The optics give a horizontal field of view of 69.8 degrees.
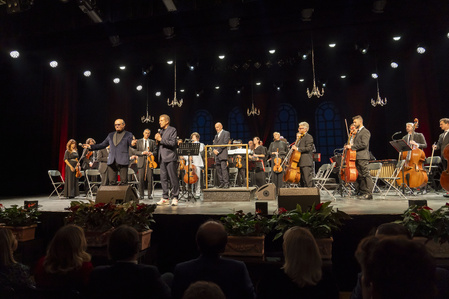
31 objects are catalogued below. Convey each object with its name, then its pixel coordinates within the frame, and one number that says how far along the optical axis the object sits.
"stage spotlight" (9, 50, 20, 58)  8.03
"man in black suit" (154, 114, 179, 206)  5.87
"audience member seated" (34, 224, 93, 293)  2.14
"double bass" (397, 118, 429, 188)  6.51
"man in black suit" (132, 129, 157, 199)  7.44
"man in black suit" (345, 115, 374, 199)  6.12
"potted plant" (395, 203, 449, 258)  3.10
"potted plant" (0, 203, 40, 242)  4.25
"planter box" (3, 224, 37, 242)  4.24
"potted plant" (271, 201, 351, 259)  3.29
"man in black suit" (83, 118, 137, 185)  5.70
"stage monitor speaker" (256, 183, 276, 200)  6.89
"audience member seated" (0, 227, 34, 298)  2.13
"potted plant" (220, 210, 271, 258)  3.42
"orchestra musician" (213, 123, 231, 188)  7.66
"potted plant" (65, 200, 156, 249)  3.78
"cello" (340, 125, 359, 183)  6.00
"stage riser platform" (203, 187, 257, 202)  6.55
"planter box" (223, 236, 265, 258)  3.42
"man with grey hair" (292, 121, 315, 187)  6.38
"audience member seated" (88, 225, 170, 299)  1.80
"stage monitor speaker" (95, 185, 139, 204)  4.84
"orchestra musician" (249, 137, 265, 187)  9.17
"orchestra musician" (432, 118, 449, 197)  6.72
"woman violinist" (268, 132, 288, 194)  8.20
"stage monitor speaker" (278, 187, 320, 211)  4.32
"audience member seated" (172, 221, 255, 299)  1.88
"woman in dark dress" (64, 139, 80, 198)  8.17
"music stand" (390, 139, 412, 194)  6.32
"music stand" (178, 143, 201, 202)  6.05
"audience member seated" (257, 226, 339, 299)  1.76
